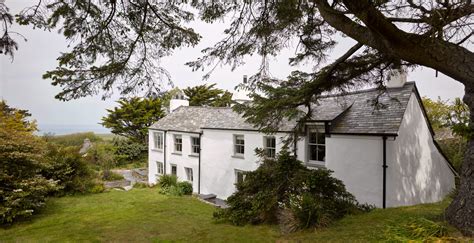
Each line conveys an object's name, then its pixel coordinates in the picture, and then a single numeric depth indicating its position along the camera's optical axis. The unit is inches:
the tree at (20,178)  365.1
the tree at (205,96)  1439.5
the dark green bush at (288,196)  269.0
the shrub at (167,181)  716.3
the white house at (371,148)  412.2
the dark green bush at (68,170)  512.1
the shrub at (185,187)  721.7
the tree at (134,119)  1168.8
